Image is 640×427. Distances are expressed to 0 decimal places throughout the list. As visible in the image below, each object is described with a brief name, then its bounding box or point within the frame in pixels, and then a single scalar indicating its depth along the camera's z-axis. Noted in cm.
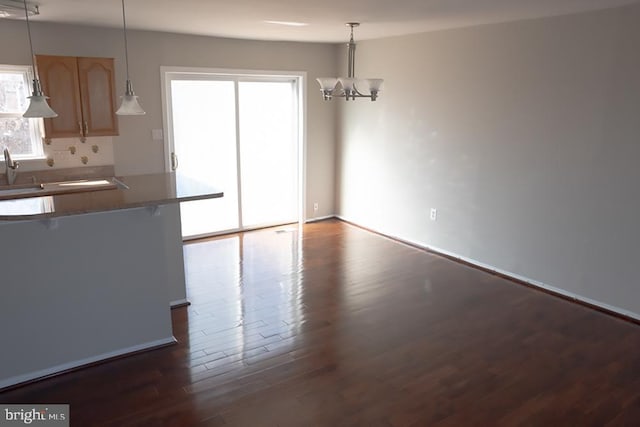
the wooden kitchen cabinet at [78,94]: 430
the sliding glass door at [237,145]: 550
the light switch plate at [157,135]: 523
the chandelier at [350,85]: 378
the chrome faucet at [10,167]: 430
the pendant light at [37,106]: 289
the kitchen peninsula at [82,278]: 279
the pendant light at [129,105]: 335
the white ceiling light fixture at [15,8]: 340
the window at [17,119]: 445
